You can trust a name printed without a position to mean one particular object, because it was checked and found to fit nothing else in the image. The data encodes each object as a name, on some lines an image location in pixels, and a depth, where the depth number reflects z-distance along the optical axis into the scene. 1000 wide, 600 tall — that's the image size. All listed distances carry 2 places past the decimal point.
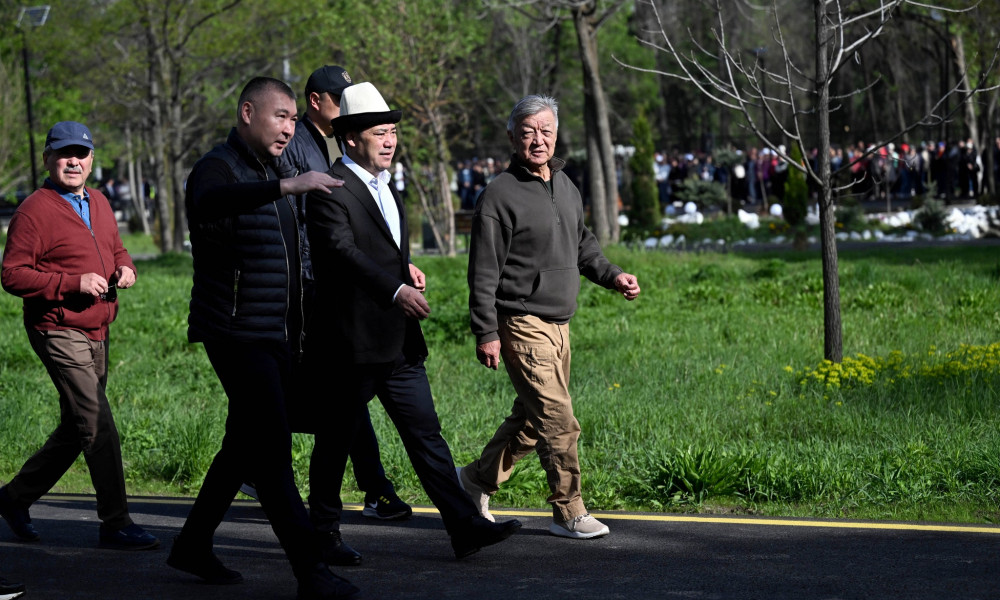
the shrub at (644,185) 52.22
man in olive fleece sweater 11.20
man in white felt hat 10.48
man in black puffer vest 9.62
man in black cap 12.53
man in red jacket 11.59
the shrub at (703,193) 59.53
